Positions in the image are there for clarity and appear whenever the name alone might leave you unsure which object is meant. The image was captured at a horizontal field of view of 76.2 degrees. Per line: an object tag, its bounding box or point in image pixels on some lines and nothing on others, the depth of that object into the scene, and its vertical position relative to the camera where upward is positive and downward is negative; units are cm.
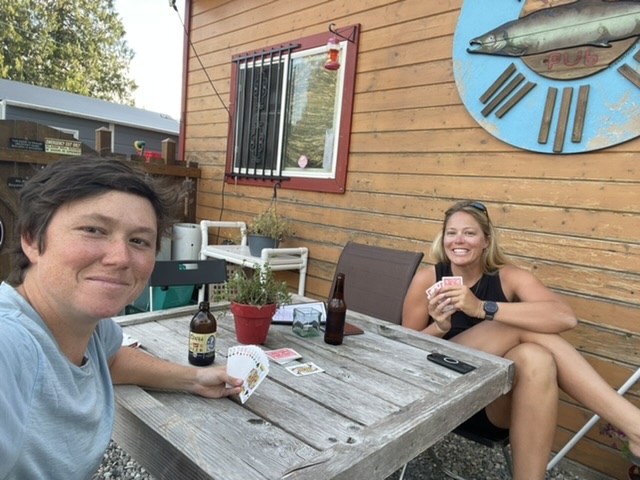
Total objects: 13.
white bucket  395 -61
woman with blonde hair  137 -49
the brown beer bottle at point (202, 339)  112 -44
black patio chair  157 -37
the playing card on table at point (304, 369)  116 -52
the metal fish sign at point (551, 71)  191 +73
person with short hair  62 -23
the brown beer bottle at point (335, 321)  142 -45
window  312 +61
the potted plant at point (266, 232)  333 -38
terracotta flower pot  128 -43
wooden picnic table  76 -51
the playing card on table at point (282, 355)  123 -52
